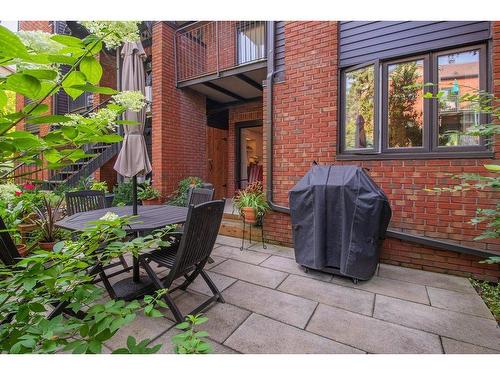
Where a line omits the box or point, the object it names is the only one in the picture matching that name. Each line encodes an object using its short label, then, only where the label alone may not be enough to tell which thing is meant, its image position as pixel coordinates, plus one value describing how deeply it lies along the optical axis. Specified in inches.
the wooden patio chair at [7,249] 48.5
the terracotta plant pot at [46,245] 129.9
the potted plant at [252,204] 158.9
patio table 89.5
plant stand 164.4
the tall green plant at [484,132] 75.8
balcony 226.8
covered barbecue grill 107.7
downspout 165.5
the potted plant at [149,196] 222.4
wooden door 304.3
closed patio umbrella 99.9
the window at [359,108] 141.6
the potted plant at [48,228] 137.9
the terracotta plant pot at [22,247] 126.1
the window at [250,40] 255.1
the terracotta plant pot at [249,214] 157.9
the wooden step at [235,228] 173.5
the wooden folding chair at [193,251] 78.7
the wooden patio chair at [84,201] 125.8
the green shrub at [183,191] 219.5
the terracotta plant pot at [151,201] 223.9
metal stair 233.8
